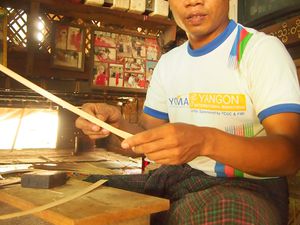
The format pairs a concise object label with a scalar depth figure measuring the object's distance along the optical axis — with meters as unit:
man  1.21
